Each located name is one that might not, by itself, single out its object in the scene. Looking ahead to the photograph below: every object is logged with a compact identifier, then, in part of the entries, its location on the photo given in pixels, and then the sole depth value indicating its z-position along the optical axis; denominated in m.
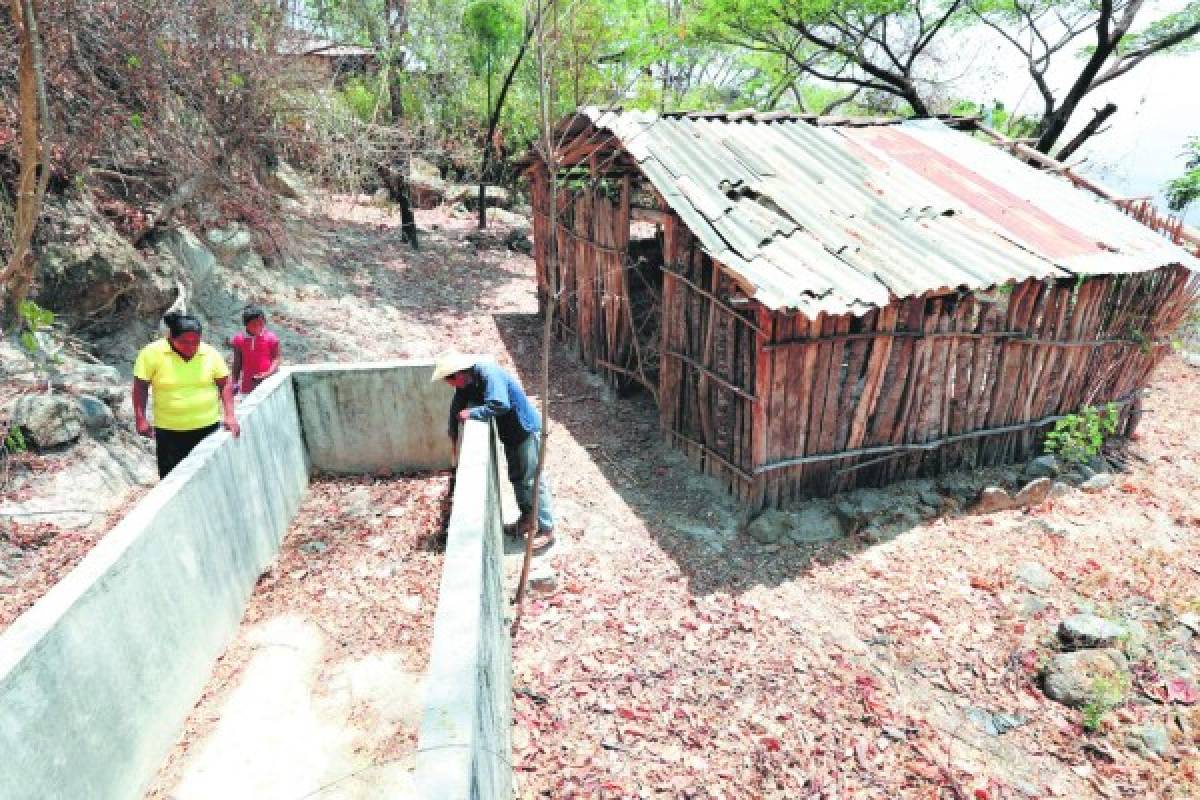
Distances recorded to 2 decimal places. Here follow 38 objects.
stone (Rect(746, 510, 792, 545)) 5.96
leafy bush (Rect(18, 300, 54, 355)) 5.07
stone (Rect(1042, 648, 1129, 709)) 4.41
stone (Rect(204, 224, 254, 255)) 10.38
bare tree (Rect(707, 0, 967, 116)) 13.26
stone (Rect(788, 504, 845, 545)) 6.02
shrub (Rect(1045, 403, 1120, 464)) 7.20
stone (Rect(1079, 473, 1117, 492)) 7.02
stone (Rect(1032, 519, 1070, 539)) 6.18
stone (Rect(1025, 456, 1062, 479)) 7.10
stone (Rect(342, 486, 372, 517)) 5.83
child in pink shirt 5.79
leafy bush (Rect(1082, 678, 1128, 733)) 4.26
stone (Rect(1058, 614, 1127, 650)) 4.77
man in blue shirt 4.71
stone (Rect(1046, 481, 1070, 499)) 6.90
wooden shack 5.88
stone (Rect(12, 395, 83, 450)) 5.63
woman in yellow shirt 4.48
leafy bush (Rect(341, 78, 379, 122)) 14.95
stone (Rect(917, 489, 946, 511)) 6.54
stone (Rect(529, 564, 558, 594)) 5.17
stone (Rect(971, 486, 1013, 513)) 6.53
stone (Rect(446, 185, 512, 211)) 20.22
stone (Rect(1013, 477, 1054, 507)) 6.68
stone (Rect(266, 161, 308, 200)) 12.76
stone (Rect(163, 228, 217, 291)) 9.04
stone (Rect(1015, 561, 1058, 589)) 5.51
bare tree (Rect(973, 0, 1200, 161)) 11.60
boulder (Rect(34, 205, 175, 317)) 6.96
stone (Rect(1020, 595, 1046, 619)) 5.21
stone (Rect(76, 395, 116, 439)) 6.05
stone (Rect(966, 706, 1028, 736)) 4.27
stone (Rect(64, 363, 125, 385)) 6.50
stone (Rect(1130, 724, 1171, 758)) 4.14
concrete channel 2.59
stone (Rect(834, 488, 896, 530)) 6.21
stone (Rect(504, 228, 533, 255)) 17.30
